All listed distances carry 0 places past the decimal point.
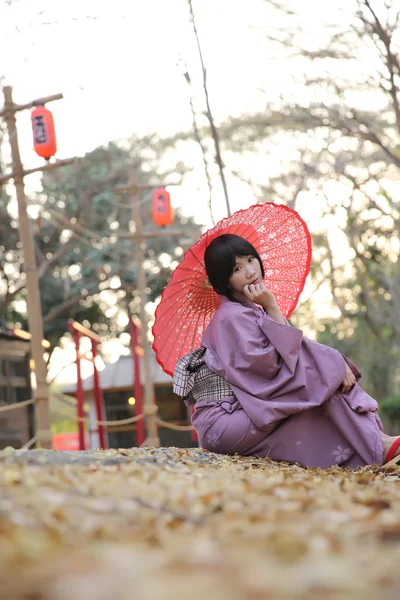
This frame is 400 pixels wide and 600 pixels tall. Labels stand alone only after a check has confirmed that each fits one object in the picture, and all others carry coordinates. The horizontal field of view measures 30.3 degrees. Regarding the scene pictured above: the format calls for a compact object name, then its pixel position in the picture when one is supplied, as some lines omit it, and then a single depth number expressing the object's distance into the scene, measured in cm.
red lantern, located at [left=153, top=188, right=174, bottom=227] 1138
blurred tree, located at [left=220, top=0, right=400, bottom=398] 1064
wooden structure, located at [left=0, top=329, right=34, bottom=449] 1238
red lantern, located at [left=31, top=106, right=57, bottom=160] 773
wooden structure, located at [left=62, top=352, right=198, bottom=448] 1362
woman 327
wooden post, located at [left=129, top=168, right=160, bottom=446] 941
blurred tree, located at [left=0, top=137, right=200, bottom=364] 1527
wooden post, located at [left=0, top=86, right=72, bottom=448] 655
